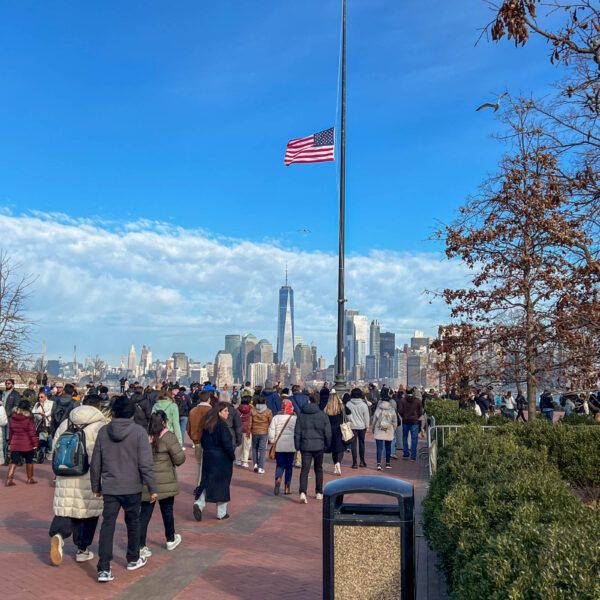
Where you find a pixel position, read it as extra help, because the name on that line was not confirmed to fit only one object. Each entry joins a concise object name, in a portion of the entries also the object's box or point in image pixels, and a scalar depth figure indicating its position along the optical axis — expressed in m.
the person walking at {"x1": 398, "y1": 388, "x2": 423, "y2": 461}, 16.03
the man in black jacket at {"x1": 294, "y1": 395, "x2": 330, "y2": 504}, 10.85
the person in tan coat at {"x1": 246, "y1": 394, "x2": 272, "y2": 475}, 13.84
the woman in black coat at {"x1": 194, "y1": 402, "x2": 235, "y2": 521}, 9.02
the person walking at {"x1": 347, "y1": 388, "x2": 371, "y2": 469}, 14.43
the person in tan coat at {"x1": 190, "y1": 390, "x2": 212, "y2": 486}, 11.00
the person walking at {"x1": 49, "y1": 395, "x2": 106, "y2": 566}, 6.91
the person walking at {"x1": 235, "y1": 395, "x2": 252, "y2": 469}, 14.73
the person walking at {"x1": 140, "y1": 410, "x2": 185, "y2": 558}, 7.32
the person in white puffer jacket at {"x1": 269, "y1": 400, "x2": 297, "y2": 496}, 11.48
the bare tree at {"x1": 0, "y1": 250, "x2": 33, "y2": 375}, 27.23
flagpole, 19.17
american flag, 21.66
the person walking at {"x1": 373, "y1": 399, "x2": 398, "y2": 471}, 14.58
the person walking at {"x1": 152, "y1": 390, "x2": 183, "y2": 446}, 11.79
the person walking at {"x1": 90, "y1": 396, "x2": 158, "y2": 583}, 6.69
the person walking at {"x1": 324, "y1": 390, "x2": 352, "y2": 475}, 13.20
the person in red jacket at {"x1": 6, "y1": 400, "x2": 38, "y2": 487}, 12.02
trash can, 4.61
